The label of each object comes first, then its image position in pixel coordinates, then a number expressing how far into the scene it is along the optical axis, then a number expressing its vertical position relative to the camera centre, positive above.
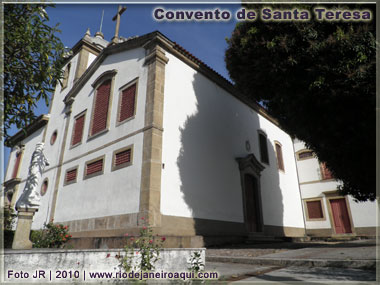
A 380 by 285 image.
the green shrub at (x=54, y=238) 9.13 -0.18
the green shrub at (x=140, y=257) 3.71 -0.36
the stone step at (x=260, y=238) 12.11 -0.32
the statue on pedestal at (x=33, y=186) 7.49 +1.36
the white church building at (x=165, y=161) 9.35 +3.22
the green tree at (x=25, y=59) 5.10 +3.63
